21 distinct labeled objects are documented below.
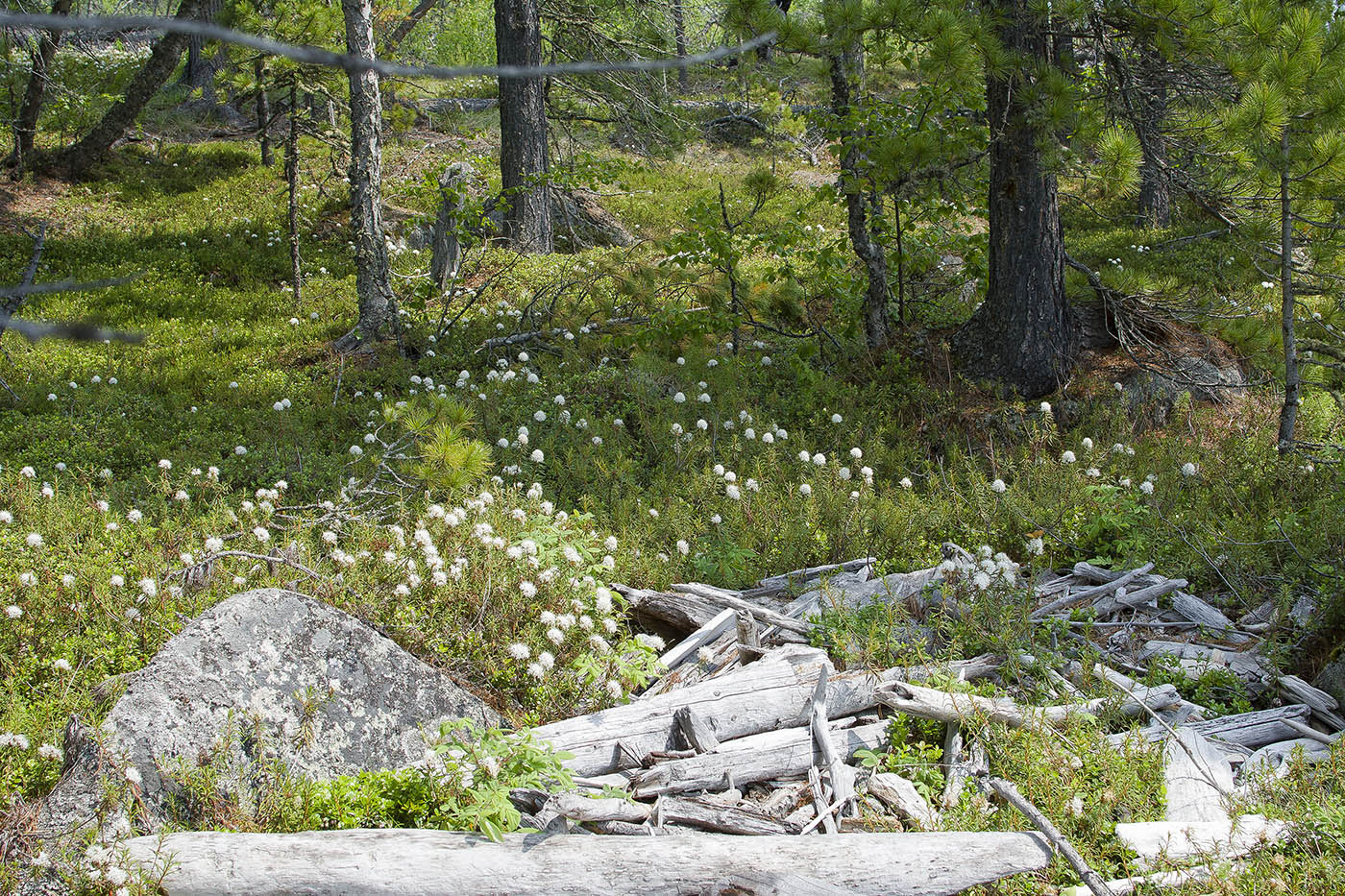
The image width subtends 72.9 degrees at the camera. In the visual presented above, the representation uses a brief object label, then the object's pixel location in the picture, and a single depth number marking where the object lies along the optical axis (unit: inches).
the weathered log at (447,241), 415.3
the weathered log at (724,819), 131.2
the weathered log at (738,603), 183.5
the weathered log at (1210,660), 164.9
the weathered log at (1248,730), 150.3
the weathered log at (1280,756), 140.7
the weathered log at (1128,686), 155.4
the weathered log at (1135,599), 189.5
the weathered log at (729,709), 148.1
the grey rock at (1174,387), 303.6
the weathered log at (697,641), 177.8
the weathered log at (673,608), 190.4
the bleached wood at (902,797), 132.4
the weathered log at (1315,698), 152.9
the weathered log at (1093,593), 189.8
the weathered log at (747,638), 177.3
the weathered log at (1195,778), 133.0
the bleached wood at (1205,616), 178.5
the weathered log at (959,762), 137.6
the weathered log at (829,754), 139.2
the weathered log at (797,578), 205.8
